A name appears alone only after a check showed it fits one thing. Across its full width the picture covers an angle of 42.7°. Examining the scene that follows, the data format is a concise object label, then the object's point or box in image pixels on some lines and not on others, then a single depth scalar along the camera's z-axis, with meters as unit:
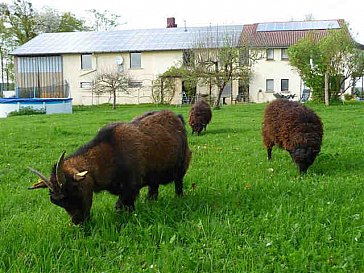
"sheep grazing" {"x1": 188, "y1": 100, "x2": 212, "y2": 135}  16.88
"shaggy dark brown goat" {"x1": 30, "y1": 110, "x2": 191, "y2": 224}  5.05
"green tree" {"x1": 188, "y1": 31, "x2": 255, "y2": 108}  37.34
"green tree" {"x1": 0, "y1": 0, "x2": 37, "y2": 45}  60.66
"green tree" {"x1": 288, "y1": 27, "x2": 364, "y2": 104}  33.62
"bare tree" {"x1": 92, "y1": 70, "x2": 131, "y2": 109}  43.84
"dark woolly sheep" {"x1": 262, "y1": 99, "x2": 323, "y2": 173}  8.69
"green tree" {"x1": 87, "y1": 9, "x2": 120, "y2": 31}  72.19
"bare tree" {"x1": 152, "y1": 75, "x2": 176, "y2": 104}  47.03
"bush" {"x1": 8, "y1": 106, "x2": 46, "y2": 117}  33.03
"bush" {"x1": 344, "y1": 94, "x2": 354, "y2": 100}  42.94
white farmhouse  47.78
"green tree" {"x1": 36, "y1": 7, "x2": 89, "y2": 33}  66.06
